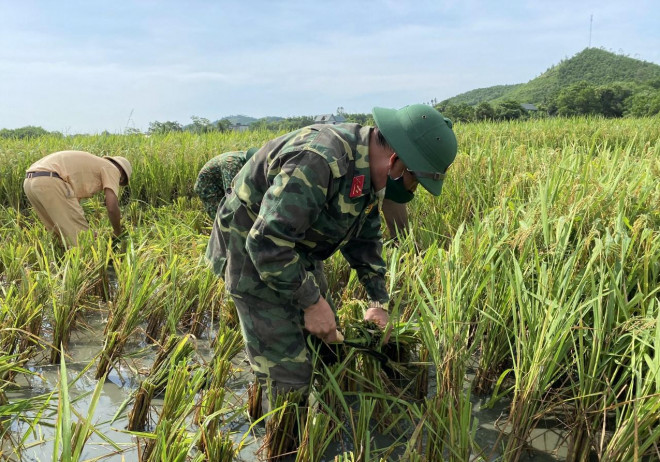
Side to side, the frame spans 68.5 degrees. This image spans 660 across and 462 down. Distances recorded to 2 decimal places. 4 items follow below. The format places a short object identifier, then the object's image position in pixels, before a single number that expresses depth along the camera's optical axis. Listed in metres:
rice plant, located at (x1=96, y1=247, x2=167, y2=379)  2.60
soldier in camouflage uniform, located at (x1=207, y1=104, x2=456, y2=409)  1.74
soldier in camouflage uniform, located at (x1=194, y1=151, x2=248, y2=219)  4.04
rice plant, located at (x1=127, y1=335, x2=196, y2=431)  2.11
